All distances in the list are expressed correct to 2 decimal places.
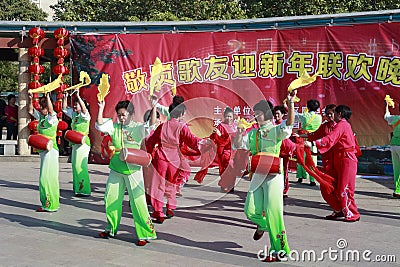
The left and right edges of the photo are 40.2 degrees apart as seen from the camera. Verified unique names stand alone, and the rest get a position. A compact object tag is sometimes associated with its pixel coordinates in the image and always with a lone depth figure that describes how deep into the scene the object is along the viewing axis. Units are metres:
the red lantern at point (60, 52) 12.98
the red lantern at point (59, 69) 12.80
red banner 11.10
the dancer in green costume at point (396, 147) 8.83
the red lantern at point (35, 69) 13.05
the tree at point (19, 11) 32.56
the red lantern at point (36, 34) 12.96
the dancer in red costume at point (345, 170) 7.03
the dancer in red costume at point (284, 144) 6.15
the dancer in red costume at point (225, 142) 8.62
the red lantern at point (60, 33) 13.01
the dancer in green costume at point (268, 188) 5.18
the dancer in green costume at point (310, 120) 9.03
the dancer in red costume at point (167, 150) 6.87
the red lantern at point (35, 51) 13.12
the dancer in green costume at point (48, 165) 7.32
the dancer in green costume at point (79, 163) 8.66
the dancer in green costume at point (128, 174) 5.71
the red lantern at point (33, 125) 11.92
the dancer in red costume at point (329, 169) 7.23
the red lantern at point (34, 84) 12.78
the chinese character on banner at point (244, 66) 12.06
